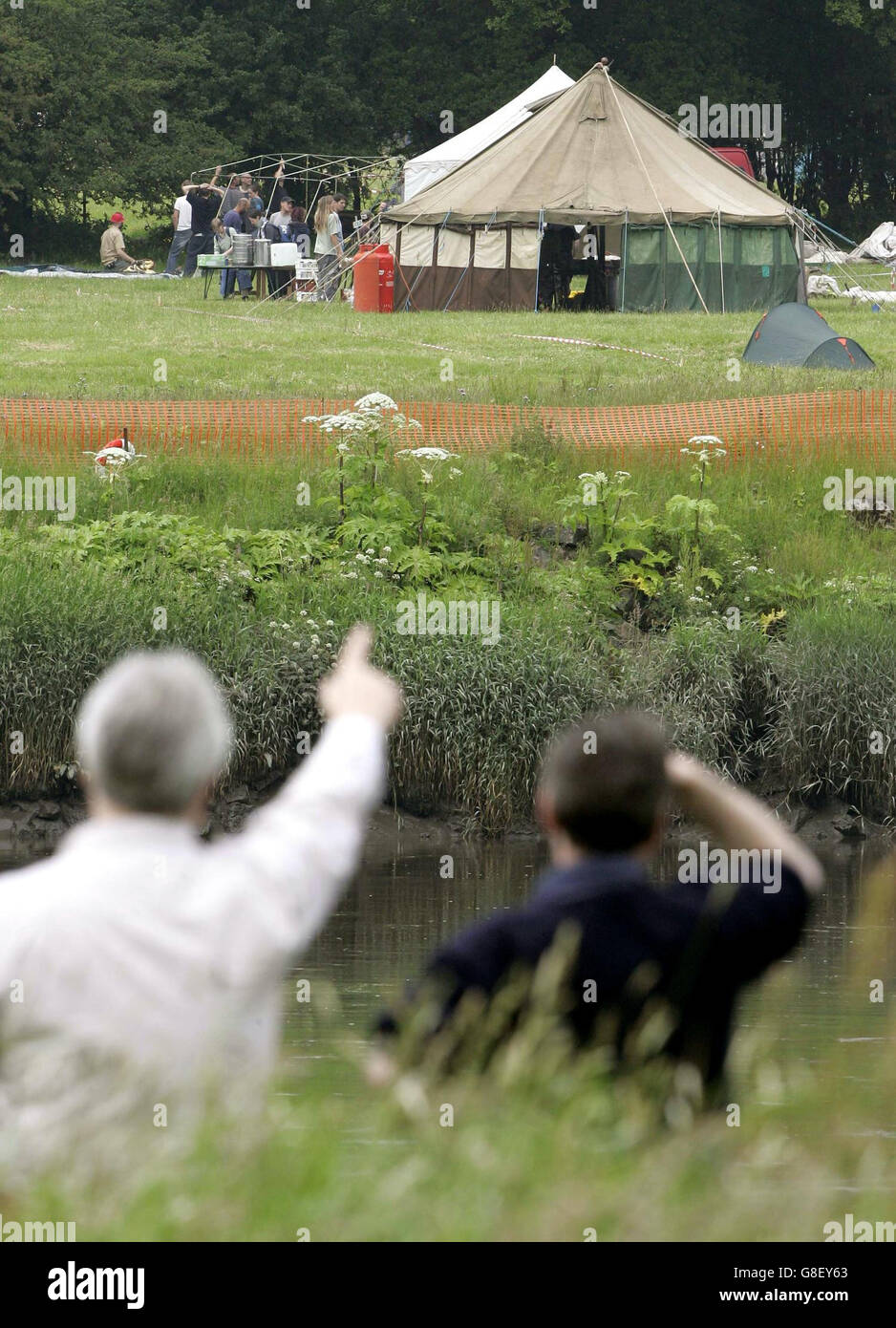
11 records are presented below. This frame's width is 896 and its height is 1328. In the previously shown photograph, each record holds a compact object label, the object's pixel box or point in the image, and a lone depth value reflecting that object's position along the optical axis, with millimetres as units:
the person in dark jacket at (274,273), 33688
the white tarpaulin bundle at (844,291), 34819
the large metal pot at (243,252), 32531
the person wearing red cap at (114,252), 39375
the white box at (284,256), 33219
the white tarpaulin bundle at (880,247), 48469
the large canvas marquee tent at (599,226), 32625
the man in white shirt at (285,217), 35738
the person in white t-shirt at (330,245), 33594
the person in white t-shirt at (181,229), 37344
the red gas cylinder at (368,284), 30859
